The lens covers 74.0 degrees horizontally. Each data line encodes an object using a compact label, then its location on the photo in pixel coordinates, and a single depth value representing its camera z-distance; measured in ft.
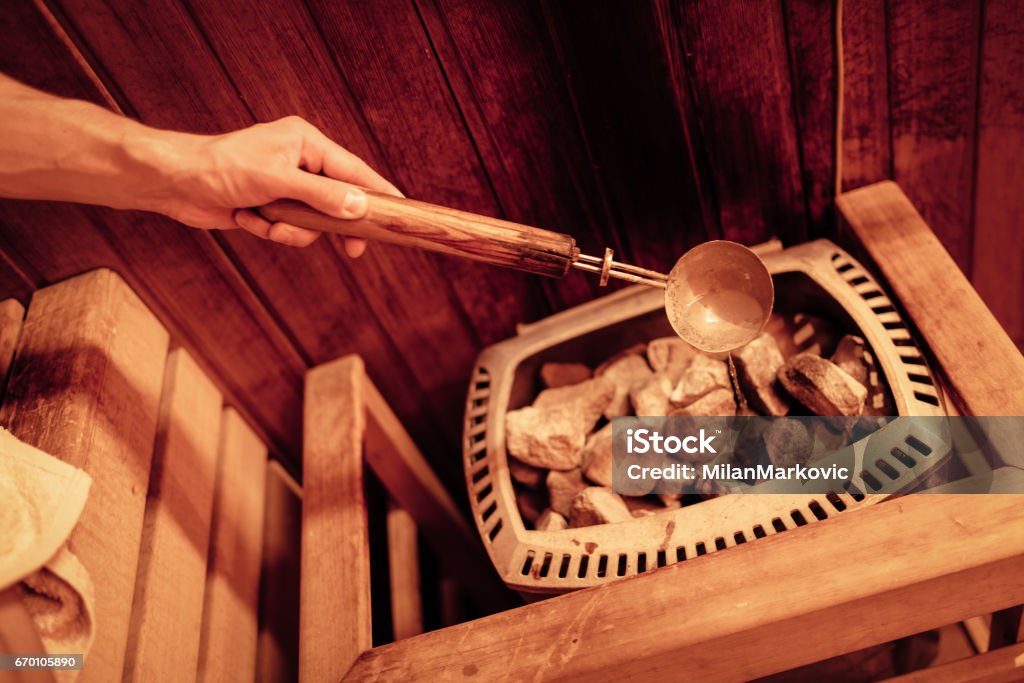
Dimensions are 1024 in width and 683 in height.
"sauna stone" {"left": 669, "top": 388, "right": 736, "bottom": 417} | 4.16
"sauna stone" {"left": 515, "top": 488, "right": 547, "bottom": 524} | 4.46
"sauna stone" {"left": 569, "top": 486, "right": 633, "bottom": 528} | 3.89
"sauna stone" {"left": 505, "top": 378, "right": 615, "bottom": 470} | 4.26
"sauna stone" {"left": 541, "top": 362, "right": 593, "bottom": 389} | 4.77
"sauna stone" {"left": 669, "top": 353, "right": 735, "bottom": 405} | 4.17
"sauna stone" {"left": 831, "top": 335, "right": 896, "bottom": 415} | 3.80
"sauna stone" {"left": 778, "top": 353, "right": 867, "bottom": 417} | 3.72
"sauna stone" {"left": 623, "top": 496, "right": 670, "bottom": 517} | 4.08
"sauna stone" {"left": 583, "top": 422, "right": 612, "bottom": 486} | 4.20
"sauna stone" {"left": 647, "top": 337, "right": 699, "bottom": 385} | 4.52
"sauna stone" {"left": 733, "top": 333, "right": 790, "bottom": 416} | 4.11
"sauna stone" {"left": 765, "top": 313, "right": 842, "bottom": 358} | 4.37
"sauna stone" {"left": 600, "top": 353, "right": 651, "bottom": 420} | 4.50
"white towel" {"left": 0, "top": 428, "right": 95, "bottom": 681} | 2.71
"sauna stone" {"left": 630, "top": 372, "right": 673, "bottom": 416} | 4.25
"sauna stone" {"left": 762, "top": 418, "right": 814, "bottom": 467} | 3.76
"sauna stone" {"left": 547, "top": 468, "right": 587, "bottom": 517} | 4.25
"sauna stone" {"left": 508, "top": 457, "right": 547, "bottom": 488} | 4.41
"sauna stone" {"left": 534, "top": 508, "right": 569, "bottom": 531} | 4.05
